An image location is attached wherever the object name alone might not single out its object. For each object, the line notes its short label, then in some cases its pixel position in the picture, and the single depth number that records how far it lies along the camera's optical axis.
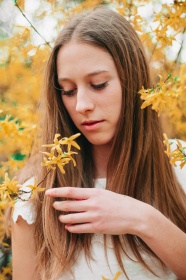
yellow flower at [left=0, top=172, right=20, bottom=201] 1.12
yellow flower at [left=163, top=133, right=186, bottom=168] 1.02
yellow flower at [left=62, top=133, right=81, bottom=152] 1.16
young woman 1.32
